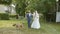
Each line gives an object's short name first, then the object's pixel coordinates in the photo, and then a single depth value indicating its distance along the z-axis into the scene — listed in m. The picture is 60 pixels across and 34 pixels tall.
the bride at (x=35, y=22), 8.80
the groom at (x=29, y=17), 8.76
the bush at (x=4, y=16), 16.85
